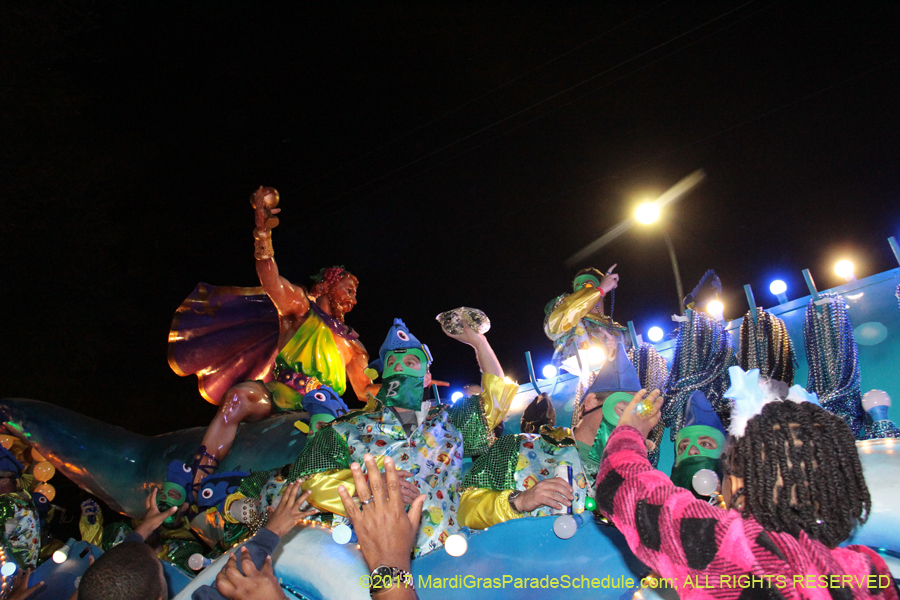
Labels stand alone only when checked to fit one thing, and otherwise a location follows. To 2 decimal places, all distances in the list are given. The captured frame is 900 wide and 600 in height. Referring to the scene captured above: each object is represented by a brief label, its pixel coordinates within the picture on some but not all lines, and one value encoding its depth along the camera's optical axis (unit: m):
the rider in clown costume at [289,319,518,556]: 2.07
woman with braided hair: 0.96
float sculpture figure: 3.32
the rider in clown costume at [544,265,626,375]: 2.82
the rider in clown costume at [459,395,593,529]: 1.88
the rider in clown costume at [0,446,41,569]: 2.79
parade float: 1.76
